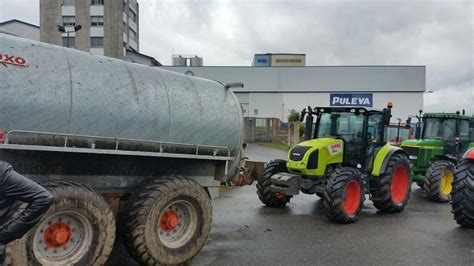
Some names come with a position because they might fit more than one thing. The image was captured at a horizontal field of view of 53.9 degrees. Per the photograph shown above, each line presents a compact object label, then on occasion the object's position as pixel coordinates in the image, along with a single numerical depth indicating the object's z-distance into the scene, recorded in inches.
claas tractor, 340.2
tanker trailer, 177.6
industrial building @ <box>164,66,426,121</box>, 2508.6
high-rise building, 2490.2
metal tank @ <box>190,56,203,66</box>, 2816.9
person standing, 129.6
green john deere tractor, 474.3
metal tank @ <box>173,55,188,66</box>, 2820.9
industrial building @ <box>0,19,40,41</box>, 2514.8
